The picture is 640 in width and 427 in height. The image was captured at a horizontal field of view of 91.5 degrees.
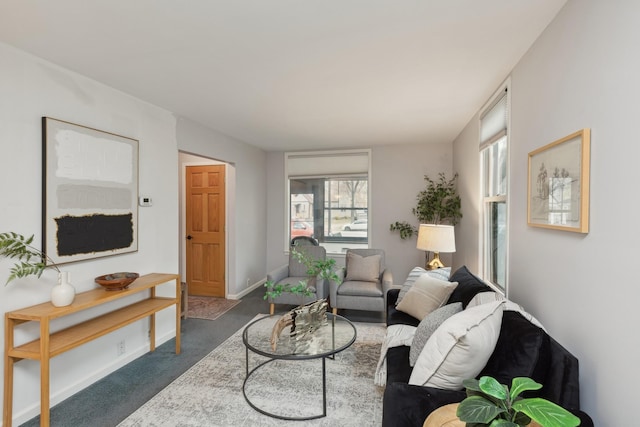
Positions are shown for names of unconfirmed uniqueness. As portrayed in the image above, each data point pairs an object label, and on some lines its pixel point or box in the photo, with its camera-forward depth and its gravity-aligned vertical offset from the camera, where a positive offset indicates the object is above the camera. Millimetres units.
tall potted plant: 4680 +82
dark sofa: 1312 -743
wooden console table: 1870 -878
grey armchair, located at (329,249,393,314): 3715 -925
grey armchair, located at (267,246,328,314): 3838 -907
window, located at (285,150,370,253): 5328 +236
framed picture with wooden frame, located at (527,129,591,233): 1379 +144
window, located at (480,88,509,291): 2535 +234
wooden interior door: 4840 -309
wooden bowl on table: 2398 -559
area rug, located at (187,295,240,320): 4055 -1362
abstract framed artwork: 2199 +133
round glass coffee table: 2092 -989
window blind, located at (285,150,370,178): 5272 +822
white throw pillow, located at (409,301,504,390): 1458 -666
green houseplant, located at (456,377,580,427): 874 -589
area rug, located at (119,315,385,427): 2037 -1365
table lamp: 3365 -299
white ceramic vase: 2048 -553
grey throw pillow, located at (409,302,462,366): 1848 -705
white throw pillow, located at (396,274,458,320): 2520 -706
